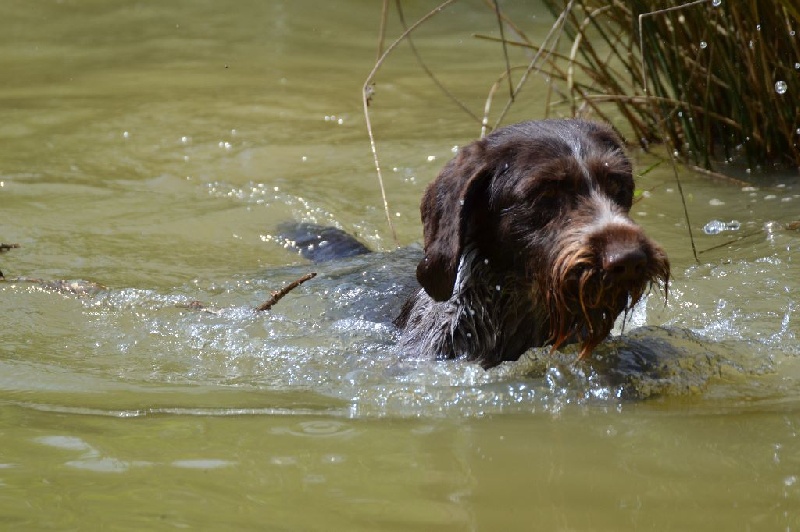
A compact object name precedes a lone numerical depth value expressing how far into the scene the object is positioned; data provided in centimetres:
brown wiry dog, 823
